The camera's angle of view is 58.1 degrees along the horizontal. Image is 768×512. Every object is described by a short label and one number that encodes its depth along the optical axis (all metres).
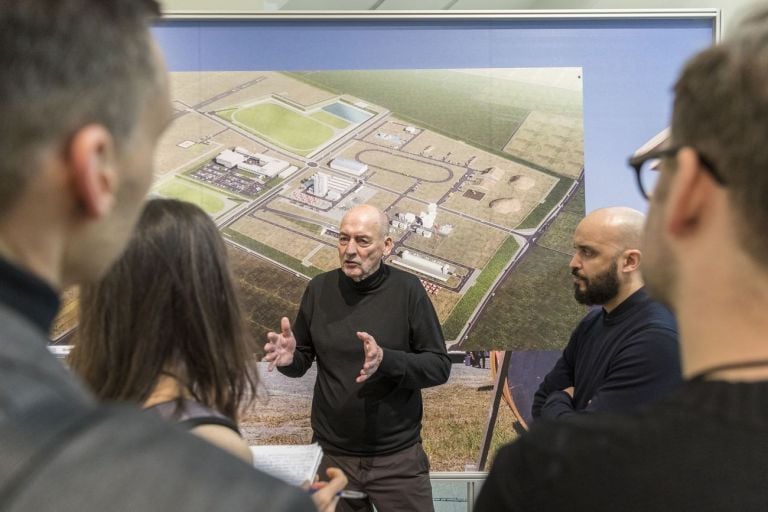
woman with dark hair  1.20
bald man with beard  2.19
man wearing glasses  0.65
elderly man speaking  3.17
